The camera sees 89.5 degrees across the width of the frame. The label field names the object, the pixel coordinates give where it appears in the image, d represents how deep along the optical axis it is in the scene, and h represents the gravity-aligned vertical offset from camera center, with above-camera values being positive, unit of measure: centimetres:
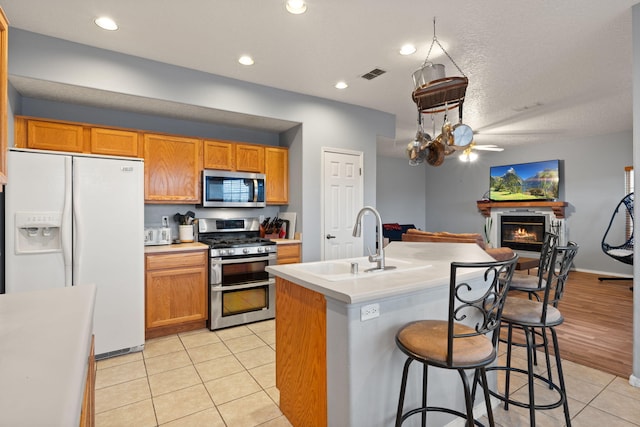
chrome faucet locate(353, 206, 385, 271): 189 -24
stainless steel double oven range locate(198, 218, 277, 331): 349 -79
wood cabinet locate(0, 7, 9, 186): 129 +45
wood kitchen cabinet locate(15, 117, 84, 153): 297 +72
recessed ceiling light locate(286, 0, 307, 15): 231 +149
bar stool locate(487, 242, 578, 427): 175 -60
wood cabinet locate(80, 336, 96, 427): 94 -67
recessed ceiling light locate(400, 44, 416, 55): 292 +149
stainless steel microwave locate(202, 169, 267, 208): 386 +27
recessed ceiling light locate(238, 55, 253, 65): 313 +149
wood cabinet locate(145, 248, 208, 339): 321 -84
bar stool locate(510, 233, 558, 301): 207 -54
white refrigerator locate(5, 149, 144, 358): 251 -18
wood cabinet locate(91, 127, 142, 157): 326 +71
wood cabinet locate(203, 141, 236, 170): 386 +68
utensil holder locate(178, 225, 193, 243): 382 -26
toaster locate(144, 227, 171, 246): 367 -29
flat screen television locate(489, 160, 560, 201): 677 +66
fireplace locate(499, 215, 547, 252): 699 -46
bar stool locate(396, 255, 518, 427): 129 -57
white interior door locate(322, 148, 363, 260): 429 +15
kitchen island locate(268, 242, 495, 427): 147 -66
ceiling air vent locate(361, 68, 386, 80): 344 +150
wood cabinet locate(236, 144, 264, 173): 406 +68
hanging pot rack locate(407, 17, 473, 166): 239 +86
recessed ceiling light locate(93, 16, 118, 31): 251 +149
